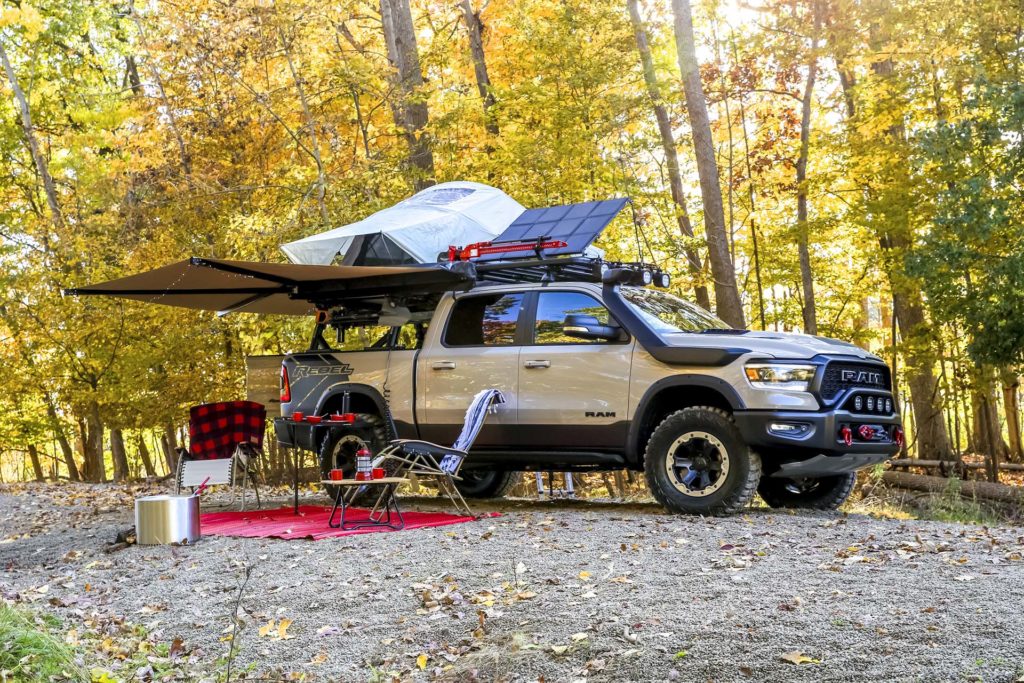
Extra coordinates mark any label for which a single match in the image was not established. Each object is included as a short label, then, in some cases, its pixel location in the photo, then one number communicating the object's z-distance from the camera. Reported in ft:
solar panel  29.04
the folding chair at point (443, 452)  28.12
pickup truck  25.85
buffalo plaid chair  34.94
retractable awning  30.58
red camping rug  27.22
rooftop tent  33.83
